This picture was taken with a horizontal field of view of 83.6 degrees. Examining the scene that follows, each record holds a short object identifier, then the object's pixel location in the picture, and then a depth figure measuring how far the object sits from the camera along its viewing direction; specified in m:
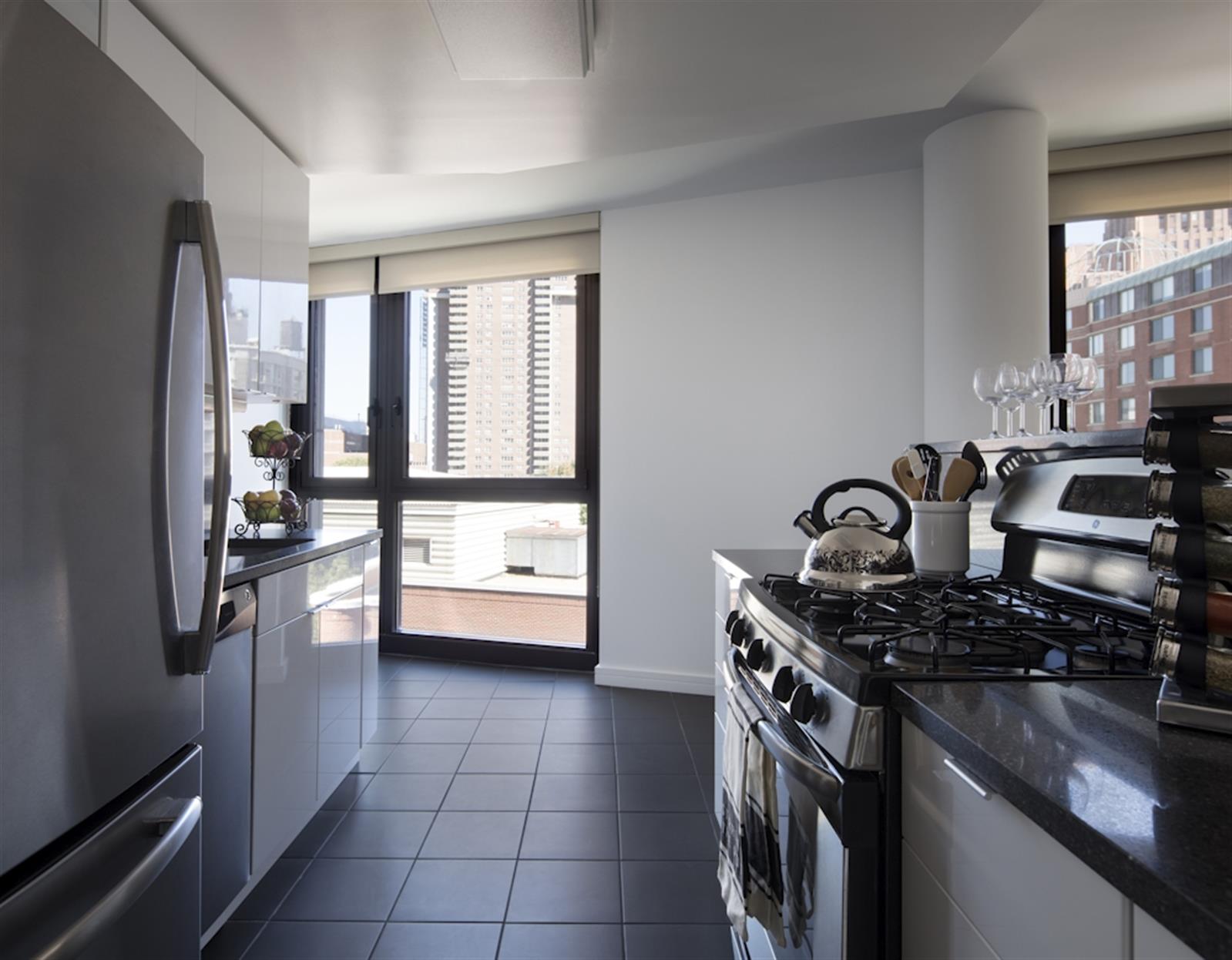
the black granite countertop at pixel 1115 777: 0.44
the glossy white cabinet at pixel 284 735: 1.80
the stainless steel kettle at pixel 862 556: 1.30
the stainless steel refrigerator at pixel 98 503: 0.74
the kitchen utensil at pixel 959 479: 1.69
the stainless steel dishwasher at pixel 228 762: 1.56
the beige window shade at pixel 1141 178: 2.89
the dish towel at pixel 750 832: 1.15
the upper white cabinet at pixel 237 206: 2.15
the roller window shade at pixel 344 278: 4.28
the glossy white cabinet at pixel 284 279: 2.52
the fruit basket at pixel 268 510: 2.43
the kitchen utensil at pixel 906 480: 1.77
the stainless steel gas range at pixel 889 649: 0.85
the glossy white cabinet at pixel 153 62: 1.77
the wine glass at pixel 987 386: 1.95
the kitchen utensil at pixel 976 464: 1.70
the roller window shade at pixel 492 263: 3.87
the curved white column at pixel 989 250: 2.73
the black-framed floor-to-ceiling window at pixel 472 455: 4.12
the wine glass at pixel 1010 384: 1.89
